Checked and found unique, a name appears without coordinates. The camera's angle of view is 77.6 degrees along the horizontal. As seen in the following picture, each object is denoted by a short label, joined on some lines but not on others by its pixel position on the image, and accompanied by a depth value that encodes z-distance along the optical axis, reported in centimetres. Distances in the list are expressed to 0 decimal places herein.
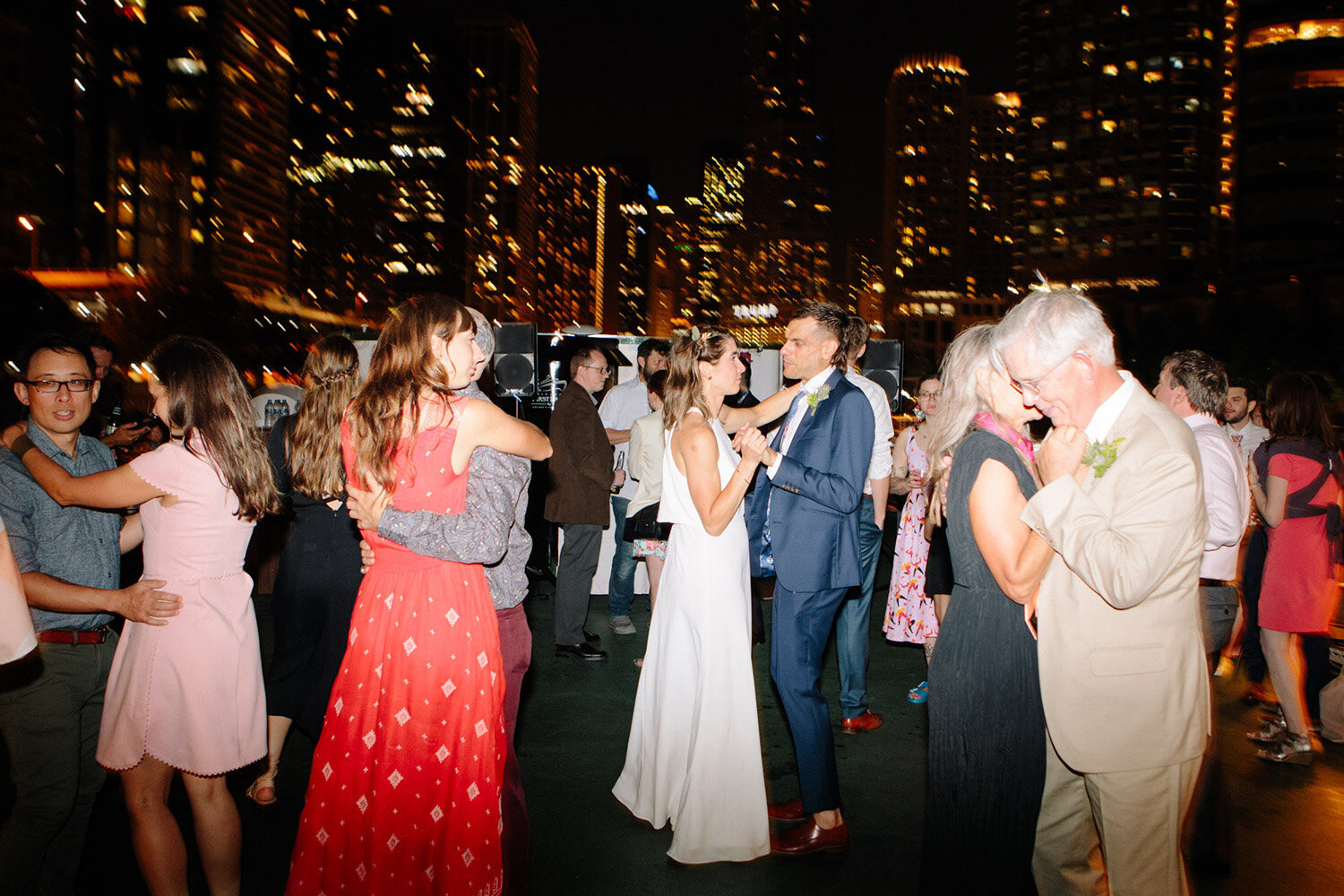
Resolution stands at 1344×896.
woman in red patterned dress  229
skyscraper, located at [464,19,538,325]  15975
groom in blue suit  308
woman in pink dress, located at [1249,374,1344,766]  412
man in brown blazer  575
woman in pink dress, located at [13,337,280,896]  239
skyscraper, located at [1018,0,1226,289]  10481
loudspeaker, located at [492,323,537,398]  840
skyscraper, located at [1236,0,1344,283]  6406
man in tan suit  185
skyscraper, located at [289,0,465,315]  13688
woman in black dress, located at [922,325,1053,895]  219
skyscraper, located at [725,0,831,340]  18625
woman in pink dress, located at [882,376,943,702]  479
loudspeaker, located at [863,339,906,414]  873
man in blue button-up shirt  241
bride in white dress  303
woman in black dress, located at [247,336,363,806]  334
